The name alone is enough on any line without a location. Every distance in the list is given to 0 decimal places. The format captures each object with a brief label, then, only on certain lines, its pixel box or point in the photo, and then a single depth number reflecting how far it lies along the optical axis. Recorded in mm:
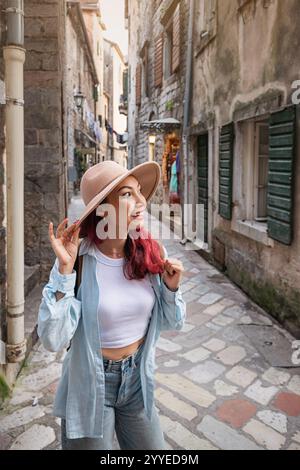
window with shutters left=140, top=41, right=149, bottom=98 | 14539
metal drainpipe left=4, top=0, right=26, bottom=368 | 2990
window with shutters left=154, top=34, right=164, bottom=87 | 11961
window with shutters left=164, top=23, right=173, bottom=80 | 11516
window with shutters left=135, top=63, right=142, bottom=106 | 15648
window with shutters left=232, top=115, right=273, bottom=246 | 5801
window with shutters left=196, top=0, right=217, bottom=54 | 7109
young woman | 1605
